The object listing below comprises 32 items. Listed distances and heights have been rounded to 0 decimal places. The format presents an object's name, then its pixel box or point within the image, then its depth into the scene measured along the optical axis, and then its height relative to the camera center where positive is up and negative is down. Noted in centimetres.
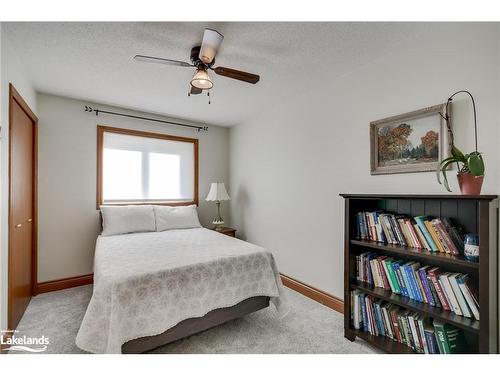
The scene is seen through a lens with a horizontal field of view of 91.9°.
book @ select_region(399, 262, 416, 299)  167 -65
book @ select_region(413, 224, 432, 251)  163 -35
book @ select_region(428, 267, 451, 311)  151 -65
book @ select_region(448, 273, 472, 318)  142 -66
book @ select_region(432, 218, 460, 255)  151 -32
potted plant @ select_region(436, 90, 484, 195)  136 +8
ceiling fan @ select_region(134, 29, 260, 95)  163 +95
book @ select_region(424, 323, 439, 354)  154 -99
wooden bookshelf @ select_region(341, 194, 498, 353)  129 -44
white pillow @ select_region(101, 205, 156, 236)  296 -41
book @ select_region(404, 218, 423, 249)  167 -33
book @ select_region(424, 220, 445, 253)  156 -31
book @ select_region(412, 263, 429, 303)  162 -67
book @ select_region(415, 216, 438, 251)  160 -30
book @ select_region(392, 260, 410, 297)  172 -65
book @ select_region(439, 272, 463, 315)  146 -65
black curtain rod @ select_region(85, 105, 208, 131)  311 +99
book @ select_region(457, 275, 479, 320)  139 -64
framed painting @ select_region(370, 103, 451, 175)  174 +36
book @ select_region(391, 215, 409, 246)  176 -33
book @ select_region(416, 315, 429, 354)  158 -96
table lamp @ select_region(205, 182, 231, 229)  373 -11
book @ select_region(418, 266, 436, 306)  158 -65
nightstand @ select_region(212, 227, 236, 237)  363 -66
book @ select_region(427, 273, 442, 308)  155 -69
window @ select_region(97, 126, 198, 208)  328 +28
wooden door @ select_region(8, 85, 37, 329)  196 -19
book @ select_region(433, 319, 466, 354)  150 -95
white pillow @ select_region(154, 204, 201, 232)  326 -43
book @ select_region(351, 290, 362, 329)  194 -103
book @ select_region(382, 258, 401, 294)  176 -66
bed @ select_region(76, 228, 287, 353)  153 -76
